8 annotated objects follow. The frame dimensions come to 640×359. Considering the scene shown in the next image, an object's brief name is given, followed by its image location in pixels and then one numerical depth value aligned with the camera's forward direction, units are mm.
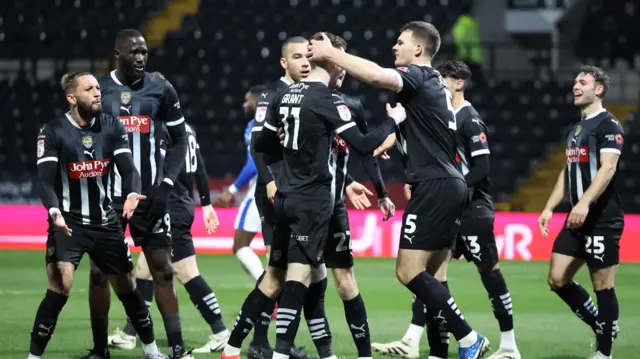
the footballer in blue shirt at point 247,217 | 19844
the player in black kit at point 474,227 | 15406
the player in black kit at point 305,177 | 13086
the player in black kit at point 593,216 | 15148
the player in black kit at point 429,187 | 13336
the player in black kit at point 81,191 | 13781
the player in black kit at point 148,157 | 14570
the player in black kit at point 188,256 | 16391
